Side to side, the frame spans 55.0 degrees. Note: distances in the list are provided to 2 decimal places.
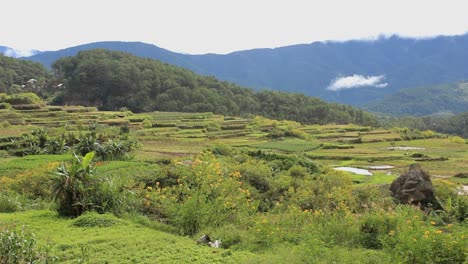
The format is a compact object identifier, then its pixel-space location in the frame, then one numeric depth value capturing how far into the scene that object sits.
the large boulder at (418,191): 18.75
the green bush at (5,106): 54.44
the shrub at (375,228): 10.88
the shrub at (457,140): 67.69
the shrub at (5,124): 41.29
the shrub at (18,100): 60.44
